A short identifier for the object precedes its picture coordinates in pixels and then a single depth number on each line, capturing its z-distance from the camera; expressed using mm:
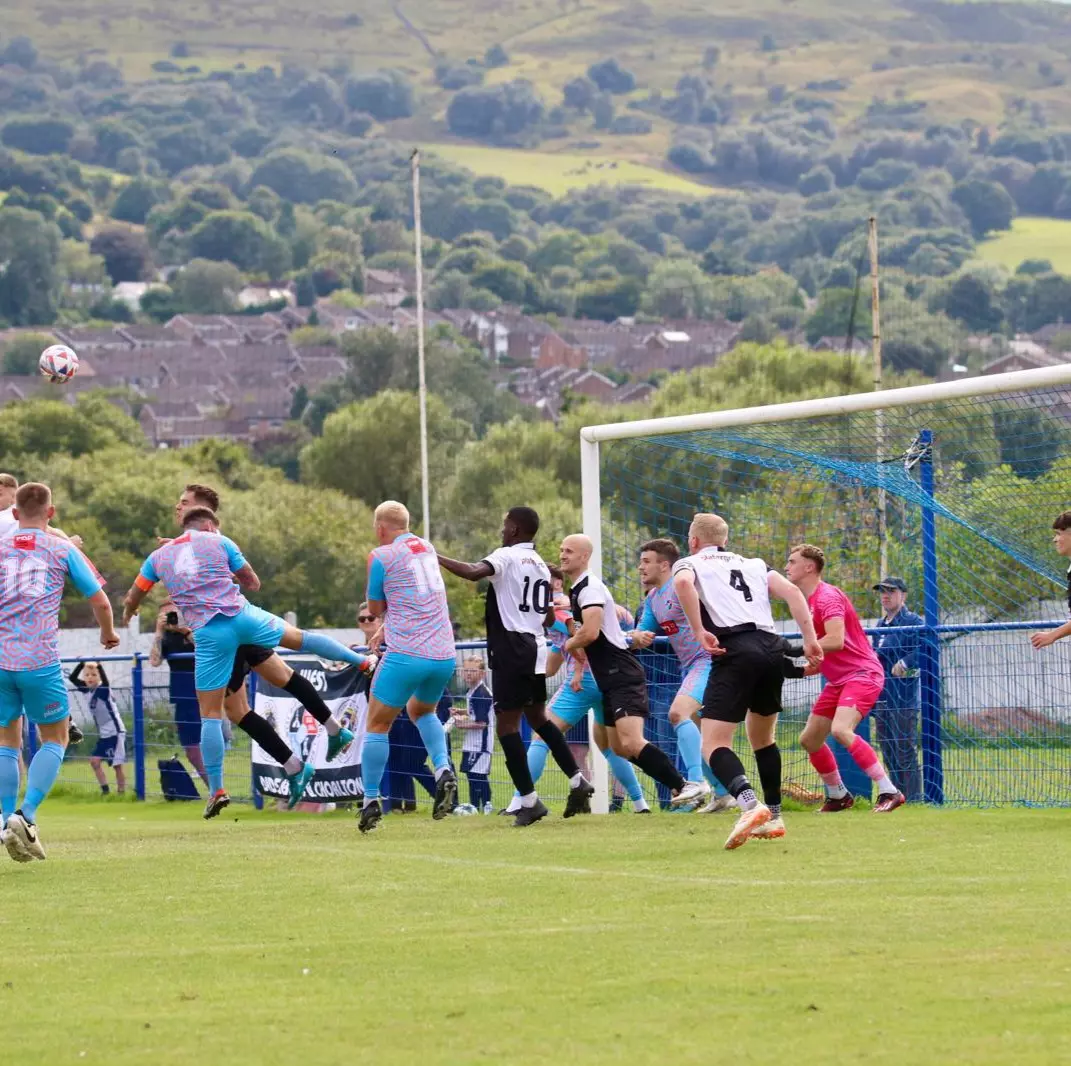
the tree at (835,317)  181375
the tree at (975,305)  189875
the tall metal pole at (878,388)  15656
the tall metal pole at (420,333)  40938
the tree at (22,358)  190250
